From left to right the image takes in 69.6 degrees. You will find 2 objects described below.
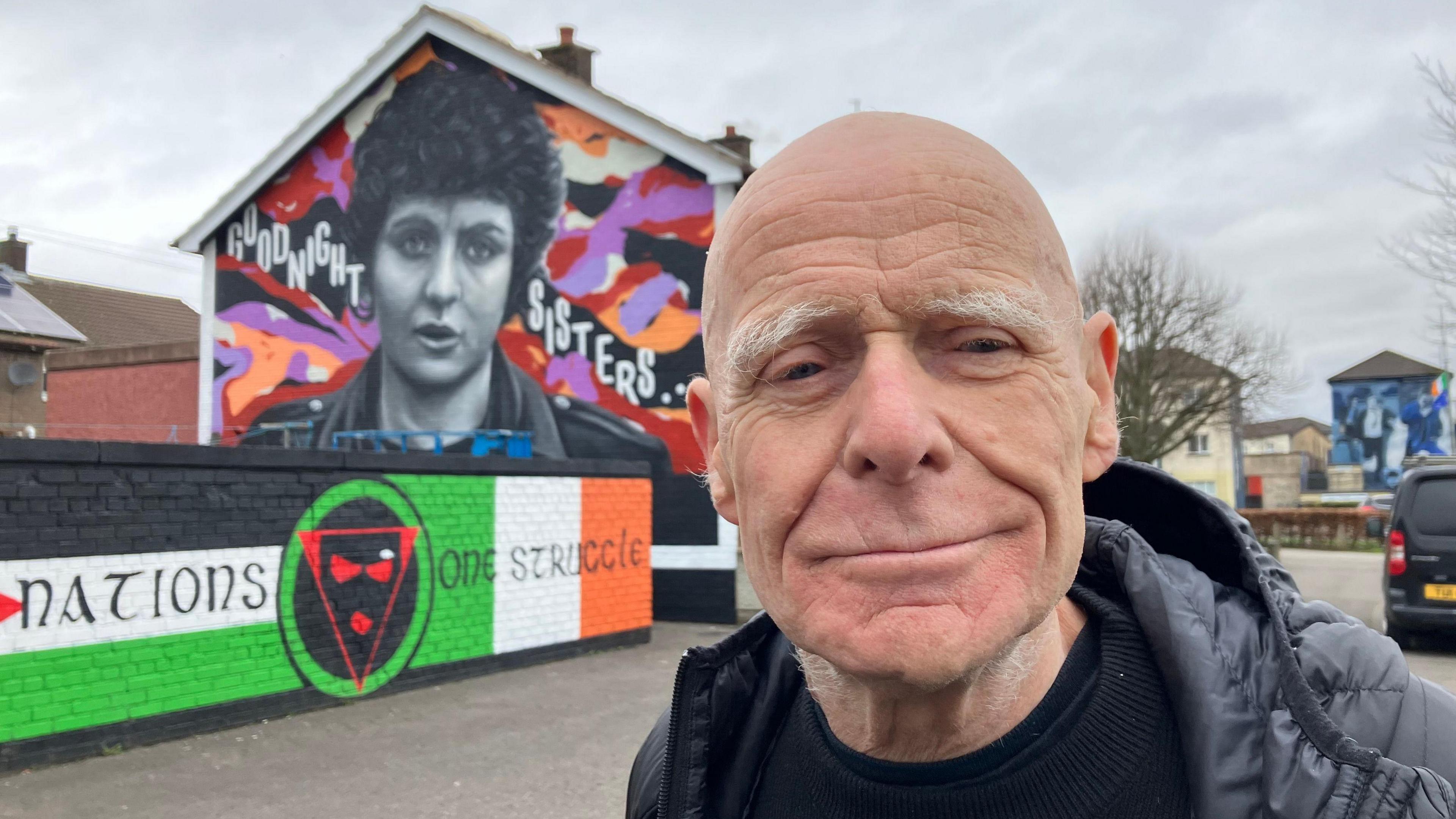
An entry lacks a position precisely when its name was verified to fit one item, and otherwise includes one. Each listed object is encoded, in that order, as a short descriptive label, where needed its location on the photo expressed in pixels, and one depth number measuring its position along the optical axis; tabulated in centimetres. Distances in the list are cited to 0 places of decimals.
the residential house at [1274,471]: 6284
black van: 1082
